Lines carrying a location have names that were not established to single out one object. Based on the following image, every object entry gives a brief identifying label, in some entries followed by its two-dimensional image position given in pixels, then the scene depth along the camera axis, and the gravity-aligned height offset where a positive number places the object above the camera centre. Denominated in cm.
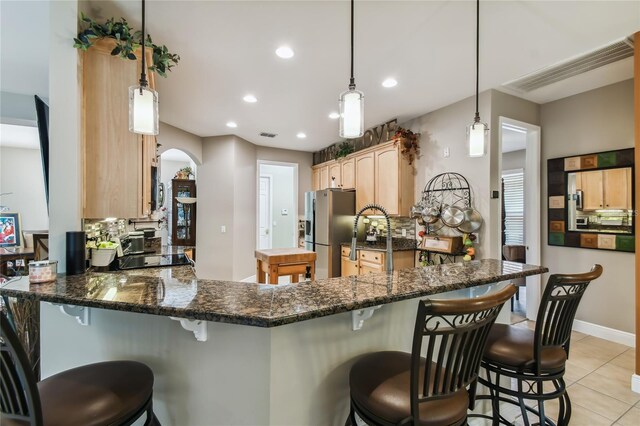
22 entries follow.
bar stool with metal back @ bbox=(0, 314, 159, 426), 92 -64
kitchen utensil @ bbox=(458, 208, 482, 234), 331 -10
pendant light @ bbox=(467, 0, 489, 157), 221 +56
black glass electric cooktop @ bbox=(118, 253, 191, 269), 252 -44
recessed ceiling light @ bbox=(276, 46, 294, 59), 247 +137
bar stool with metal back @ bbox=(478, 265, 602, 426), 140 -68
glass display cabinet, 592 -15
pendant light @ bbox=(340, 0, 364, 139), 160 +56
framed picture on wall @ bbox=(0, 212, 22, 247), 432 -23
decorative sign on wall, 451 +126
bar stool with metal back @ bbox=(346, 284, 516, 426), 97 -64
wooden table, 384 -66
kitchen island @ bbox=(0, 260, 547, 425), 115 -56
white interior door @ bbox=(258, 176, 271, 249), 714 +13
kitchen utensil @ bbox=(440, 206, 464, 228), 340 -4
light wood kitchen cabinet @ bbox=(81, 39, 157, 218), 190 +51
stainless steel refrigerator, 475 -20
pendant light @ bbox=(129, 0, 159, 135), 148 +53
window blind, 601 +9
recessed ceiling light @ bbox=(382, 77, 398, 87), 304 +137
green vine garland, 177 +114
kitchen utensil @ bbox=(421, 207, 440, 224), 366 -2
